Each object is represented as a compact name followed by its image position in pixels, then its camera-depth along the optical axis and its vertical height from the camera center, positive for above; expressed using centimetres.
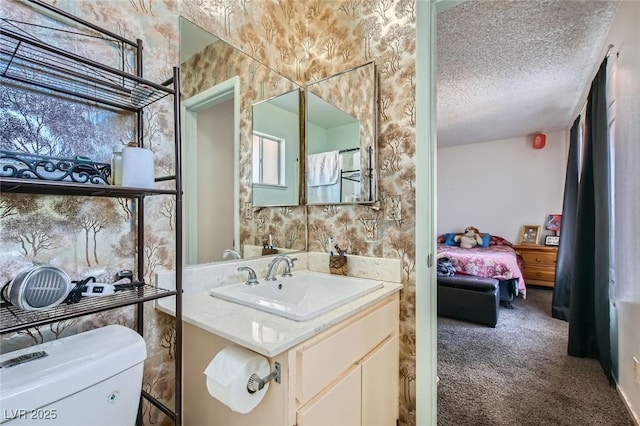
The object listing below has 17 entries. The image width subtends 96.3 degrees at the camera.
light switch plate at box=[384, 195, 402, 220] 146 +0
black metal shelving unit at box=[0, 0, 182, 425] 71 +38
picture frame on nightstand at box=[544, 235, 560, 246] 456 -50
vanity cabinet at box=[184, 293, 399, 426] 84 -59
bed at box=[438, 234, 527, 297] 328 -65
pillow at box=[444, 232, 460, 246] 491 -54
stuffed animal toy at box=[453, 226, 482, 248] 460 -48
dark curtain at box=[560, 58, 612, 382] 198 -27
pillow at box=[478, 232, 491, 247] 464 -51
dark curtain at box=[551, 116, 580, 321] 309 -44
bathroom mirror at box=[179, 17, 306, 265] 125 +35
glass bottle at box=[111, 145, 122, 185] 85 +12
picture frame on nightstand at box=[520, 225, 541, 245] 473 -43
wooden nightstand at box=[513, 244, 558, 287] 443 -86
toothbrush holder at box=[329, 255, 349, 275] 159 -31
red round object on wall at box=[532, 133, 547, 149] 467 +112
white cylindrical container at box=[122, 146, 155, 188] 85 +13
